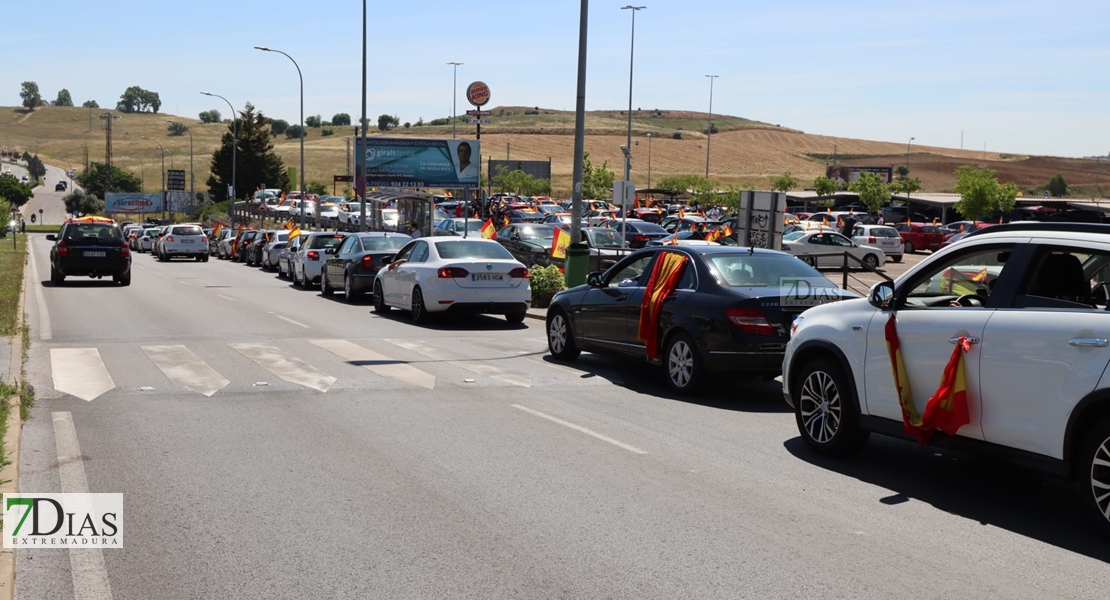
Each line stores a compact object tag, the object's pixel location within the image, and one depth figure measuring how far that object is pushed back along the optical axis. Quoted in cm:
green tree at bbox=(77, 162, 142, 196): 16112
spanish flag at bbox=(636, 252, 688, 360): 1226
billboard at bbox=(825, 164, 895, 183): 11644
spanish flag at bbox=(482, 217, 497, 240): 3378
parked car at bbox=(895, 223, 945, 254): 5403
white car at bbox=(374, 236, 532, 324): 1889
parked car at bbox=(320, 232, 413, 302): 2406
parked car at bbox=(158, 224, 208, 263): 4981
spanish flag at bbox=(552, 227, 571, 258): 2606
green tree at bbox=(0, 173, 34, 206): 13525
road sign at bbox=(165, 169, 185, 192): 12769
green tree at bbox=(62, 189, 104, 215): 13475
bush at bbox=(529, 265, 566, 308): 2317
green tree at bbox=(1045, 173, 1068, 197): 12012
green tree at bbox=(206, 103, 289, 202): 12281
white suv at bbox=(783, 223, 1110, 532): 656
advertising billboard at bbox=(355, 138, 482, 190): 5997
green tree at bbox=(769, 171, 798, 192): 10527
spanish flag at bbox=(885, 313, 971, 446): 739
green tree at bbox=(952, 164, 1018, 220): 6838
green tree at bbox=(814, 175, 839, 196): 10281
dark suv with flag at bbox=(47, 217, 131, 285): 2905
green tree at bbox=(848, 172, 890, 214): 7756
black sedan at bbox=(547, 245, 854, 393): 1124
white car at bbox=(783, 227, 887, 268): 4159
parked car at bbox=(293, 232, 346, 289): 2911
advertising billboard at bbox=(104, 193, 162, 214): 12619
